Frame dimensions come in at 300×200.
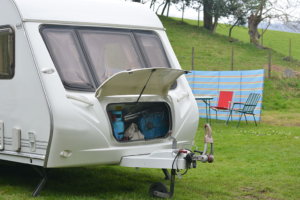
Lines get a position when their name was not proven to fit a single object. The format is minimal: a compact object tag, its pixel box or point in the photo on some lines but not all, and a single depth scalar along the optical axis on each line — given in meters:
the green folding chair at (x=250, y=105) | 11.38
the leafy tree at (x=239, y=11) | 28.83
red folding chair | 11.91
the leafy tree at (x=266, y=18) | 23.45
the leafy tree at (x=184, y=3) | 32.06
